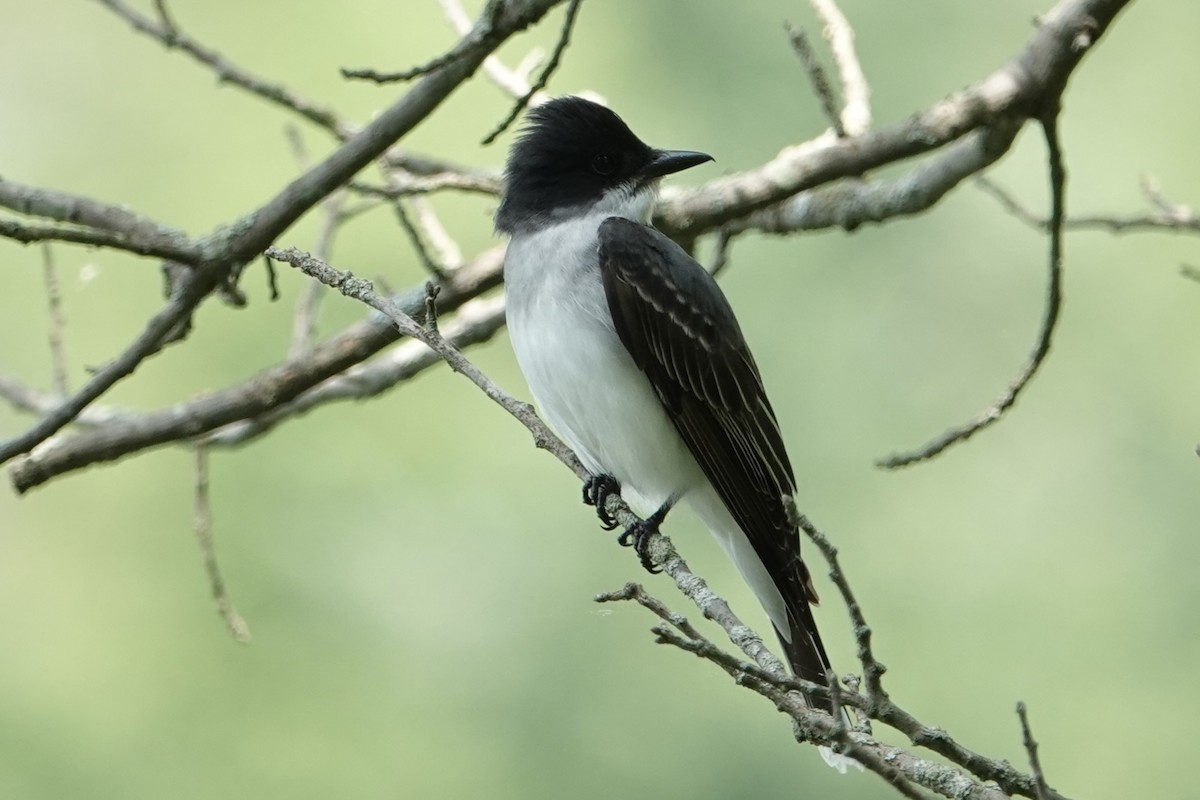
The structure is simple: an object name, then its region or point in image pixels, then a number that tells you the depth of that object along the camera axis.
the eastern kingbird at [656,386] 8.37
